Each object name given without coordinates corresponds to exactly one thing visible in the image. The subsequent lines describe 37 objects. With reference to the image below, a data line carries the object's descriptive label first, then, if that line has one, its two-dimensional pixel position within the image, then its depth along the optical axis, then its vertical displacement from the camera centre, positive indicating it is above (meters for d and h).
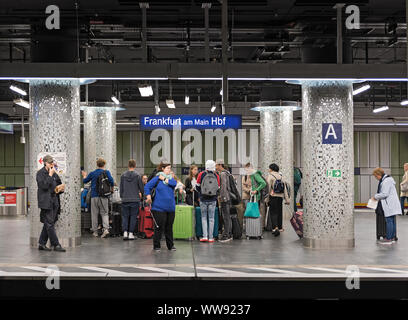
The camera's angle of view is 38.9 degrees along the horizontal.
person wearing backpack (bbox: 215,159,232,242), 11.09 -0.88
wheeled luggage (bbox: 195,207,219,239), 11.57 -1.40
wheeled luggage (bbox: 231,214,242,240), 11.73 -1.53
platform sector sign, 10.41 +0.36
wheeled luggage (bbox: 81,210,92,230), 12.82 -1.43
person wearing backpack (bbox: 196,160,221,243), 10.73 -0.72
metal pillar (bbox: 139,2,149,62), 9.80 +2.13
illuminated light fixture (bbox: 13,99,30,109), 17.17 +1.66
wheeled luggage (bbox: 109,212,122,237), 12.20 -1.46
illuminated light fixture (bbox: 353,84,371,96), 14.09 +1.60
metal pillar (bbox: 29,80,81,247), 10.35 +0.35
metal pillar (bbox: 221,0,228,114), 8.27 +1.50
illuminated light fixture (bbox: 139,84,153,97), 14.12 +1.63
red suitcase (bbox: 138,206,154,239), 11.83 -1.43
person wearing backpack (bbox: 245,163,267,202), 11.70 -0.59
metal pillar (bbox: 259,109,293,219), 16.11 +0.32
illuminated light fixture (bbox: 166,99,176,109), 17.30 +1.59
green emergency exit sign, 10.45 -0.36
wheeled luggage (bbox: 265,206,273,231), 13.44 -1.60
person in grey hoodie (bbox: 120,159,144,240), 11.31 -0.68
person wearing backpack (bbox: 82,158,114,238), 11.70 -0.71
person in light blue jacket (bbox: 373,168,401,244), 10.79 -0.91
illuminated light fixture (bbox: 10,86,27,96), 14.66 +1.76
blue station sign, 10.45 +0.61
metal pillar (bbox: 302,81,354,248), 10.44 -0.24
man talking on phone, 9.49 -0.70
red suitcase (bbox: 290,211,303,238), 11.65 -1.39
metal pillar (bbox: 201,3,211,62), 9.66 +2.07
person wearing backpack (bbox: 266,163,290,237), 11.95 -0.87
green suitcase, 11.49 -1.37
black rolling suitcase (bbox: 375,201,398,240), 11.43 -1.47
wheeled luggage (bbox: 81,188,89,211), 12.74 -0.98
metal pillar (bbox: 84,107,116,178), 17.03 +0.55
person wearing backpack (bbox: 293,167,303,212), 15.58 -0.67
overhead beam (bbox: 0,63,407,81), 9.30 +1.37
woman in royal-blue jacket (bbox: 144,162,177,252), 9.71 -0.79
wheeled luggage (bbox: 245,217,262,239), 11.70 -1.52
